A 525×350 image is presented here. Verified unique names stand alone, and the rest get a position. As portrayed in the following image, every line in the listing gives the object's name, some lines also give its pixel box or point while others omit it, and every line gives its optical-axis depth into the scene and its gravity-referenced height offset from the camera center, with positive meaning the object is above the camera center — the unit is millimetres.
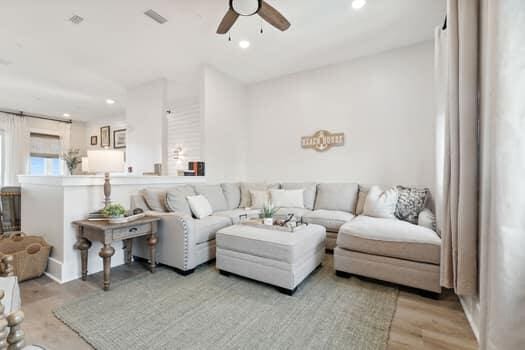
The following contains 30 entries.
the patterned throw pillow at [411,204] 2912 -376
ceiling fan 2090 +1496
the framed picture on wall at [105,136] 7078 +1134
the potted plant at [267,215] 2689 -474
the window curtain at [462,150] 1347 +144
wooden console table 2178 -589
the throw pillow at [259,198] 3986 -411
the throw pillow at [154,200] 2979 -326
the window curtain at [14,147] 6066 +718
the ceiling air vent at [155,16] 2662 +1810
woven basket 2314 -793
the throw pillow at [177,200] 2910 -331
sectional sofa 2082 -609
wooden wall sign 3995 +574
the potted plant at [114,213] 2314 -384
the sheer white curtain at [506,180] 882 -27
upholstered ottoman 2078 -754
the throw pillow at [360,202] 3467 -421
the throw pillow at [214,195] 3520 -328
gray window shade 6632 +824
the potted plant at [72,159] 6808 +445
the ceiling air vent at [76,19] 2736 +1798
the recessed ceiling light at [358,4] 2492 +1797
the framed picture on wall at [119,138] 6746 +1020
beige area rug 1507 -1053
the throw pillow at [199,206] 3064 -427
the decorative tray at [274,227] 2443 -565
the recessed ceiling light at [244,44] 3283 +1821
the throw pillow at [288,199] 3867 -413
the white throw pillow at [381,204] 2967 -384
